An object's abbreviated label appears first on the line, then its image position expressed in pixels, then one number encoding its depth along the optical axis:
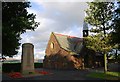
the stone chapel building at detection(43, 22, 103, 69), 19.38
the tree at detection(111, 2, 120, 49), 7.08
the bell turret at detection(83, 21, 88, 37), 19.26
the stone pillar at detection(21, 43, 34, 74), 11.90
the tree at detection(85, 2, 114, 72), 14.02
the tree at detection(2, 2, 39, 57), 9.02
